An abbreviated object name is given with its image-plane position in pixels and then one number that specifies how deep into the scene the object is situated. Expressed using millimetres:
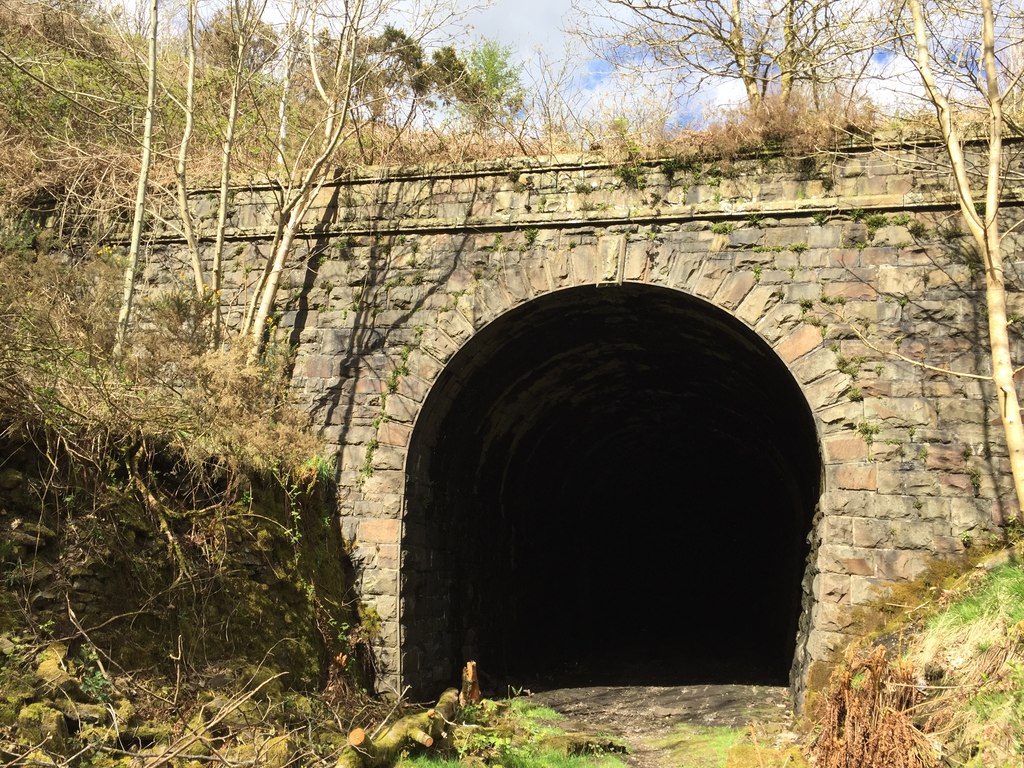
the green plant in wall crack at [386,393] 9008
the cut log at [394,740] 5934
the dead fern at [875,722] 5578
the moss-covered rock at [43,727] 4699
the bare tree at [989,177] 7289
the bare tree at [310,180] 9500
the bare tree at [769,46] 11070
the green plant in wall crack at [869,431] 7938
